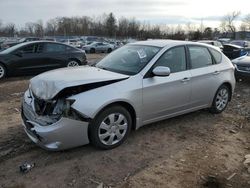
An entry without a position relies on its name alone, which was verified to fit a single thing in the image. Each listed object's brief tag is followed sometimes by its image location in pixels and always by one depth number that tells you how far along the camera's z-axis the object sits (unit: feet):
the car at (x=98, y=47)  74.66
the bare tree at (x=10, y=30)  172.07
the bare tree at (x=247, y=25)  201.29
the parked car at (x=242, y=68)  22.59
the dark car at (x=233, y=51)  35.85
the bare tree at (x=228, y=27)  205.09
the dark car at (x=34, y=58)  23.22
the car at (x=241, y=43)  52.24
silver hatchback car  9.22
